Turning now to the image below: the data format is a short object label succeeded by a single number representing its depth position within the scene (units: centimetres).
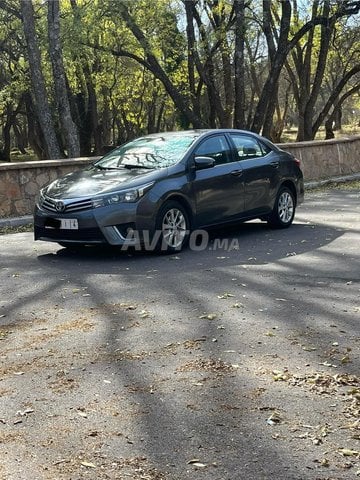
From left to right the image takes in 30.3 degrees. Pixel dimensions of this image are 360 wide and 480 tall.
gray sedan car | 820
